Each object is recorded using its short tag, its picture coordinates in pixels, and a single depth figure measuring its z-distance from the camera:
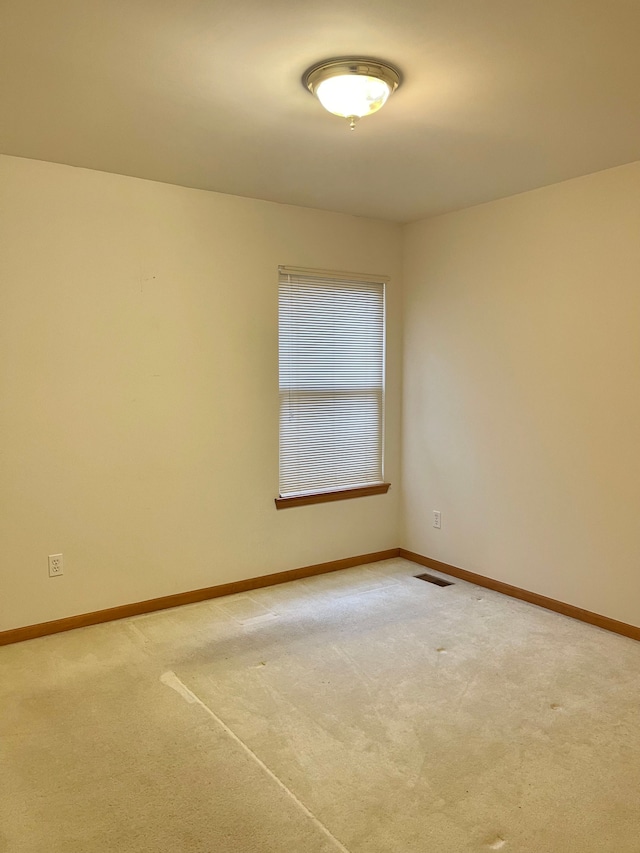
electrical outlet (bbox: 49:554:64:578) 3.49
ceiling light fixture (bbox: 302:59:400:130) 2.31
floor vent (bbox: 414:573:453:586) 4.37
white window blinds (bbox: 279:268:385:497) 4.36
